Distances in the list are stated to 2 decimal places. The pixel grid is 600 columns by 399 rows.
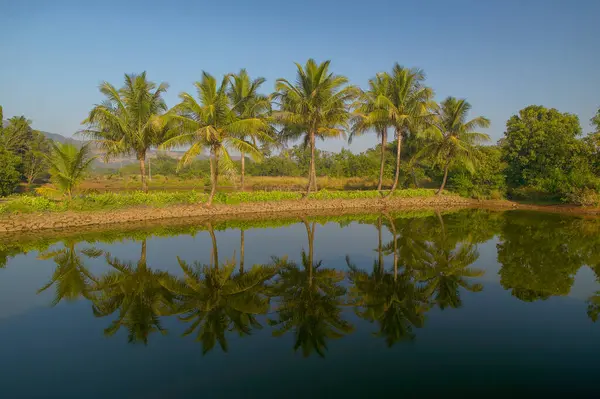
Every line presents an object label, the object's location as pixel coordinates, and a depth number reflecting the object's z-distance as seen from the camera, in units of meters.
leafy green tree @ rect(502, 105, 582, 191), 26.53
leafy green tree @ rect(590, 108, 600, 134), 25.42
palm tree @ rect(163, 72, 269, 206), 18.20
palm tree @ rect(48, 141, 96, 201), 16.95
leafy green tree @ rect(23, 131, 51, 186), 39.31
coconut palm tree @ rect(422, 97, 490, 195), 26.78
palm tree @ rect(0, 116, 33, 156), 38.28
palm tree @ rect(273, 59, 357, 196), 22.48
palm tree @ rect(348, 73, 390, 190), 24.51
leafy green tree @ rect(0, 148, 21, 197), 24.92
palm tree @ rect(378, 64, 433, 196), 24.58
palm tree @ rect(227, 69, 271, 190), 22.86
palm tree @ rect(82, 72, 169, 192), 20.64
